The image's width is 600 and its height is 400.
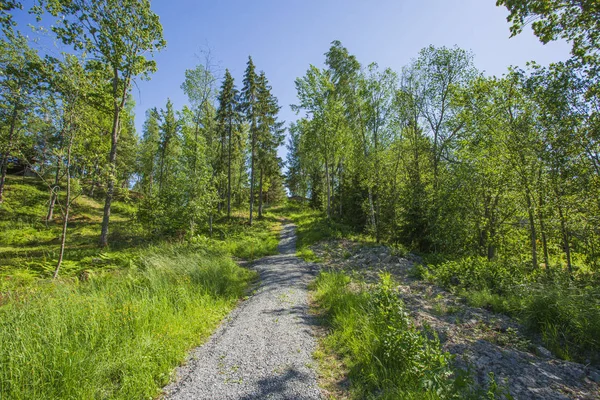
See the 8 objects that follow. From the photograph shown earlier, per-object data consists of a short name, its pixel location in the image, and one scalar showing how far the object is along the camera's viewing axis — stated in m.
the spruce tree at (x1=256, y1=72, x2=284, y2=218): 22.95
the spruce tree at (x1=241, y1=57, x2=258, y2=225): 21.70
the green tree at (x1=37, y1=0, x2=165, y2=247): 9.30
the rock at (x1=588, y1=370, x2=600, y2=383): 2.96
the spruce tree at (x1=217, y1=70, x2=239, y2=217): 22.72
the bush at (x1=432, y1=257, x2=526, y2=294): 6.34
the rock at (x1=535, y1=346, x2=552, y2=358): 3.55
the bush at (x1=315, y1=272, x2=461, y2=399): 2.73
